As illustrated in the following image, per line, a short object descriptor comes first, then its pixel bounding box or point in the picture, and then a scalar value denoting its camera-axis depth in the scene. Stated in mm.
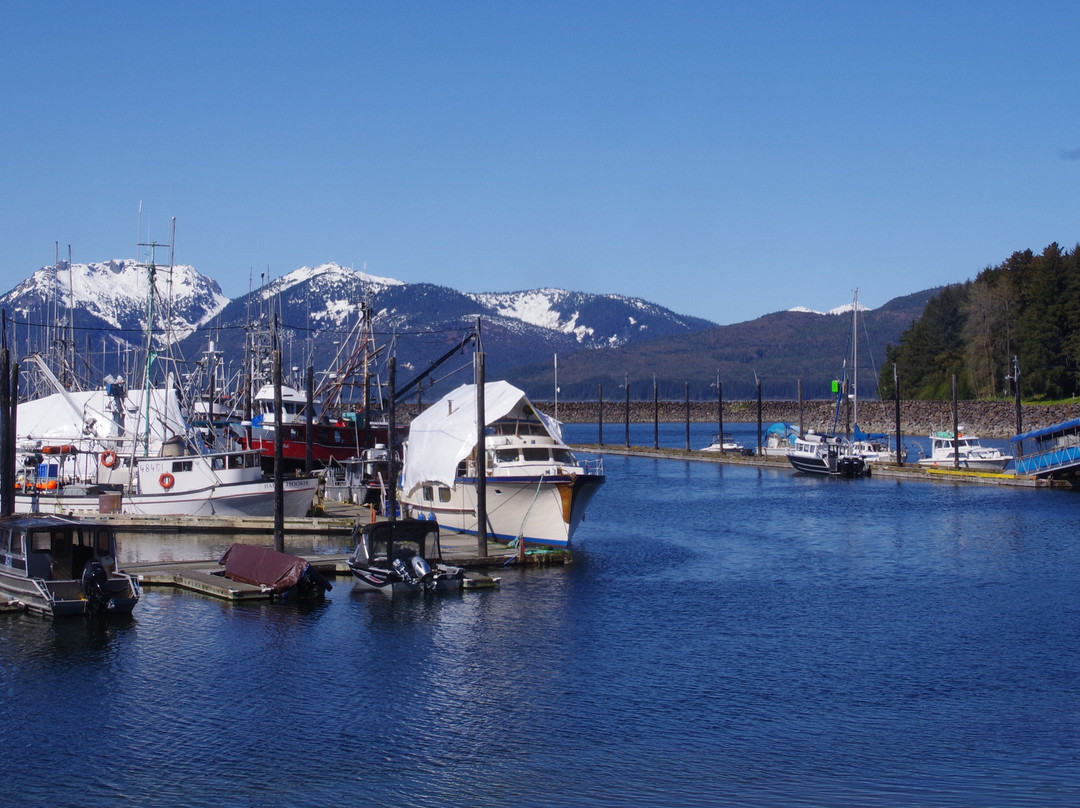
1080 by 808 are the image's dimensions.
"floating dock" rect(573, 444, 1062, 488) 78500
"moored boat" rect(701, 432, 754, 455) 126625
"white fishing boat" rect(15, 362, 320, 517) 54875
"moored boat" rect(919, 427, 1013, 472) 91688
